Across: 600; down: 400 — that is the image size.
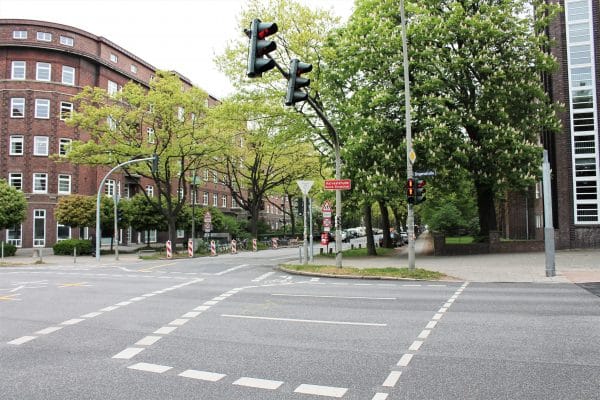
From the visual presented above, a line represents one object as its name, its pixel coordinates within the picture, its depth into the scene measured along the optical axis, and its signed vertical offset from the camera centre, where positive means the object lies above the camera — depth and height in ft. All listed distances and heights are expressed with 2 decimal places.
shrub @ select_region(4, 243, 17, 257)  118.64 -5.50
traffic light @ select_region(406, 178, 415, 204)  54.29 +3.51
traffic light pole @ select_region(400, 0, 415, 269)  55.31 +7.54
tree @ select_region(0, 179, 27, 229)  117.74 +5.05
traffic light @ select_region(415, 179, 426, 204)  53.98 +3.28
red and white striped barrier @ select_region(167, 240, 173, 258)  111.55 -5.63
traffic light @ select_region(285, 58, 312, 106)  37.73 +10.93
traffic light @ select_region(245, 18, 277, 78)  29.81 +10.61
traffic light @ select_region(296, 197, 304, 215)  78.33 +2.81
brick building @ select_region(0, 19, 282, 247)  143.33 +32.38
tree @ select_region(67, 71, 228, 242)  108.58 +22.12
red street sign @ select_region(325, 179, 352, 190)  60.80 +4.87
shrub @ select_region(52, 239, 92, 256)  124.98 -5.15
